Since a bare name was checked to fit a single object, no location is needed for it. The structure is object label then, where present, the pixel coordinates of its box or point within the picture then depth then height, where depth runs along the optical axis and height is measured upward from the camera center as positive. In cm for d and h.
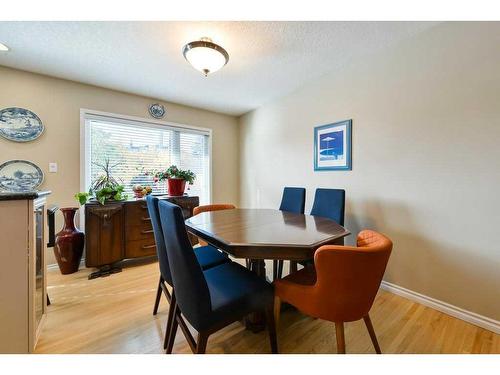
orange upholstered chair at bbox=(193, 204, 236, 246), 239 -26
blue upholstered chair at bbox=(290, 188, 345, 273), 206 -19
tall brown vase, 239 -66
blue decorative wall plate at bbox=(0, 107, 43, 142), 230 +67
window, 283 +54
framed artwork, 238 +47
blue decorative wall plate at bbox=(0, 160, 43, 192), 230 +11
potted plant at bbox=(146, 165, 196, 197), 303 +10
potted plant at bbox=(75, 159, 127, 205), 245 -5
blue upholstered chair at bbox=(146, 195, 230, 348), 143 -56
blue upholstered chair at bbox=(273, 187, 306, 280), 251 -17
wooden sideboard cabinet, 241 -58
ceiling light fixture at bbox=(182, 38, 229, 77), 172 +109
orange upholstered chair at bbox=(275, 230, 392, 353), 99 -48
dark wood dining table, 113 -30
